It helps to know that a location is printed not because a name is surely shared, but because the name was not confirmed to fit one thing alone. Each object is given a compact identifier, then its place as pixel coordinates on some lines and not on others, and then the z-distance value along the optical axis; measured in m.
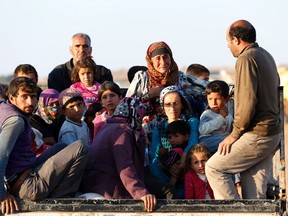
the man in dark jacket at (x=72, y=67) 14.28
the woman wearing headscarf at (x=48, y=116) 12.15
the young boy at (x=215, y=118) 11.84
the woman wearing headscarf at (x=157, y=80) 12.76
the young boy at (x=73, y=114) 11.84
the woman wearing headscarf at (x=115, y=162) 10.37
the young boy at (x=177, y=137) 11.66
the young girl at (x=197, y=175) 10.99
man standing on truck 10.18
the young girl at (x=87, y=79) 13.39
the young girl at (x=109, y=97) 12.37
